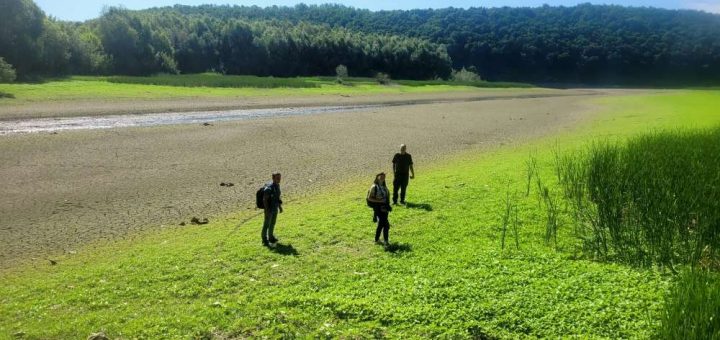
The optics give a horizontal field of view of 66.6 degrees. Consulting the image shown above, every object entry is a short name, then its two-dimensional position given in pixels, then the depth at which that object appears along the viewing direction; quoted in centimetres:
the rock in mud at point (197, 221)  1698
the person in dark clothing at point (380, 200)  1405
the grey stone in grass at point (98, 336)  939
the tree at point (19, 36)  5578
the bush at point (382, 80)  9958
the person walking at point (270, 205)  1433
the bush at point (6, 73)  4681
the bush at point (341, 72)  10360
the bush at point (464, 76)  14275
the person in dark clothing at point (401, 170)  1862
